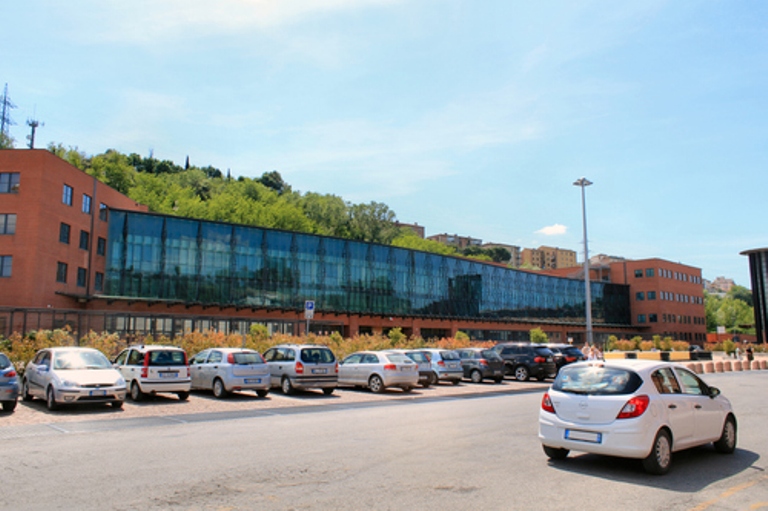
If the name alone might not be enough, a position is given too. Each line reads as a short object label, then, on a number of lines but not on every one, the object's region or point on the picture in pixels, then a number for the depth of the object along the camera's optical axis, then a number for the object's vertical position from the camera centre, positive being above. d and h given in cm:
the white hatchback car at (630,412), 789 -111
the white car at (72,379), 1470 -125
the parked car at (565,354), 2889 -109
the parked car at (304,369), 1962 -126
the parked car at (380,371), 2102 -144
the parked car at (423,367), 2372 -142
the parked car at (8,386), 1433 -136
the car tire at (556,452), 879 -177
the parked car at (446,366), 2478 -143
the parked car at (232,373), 1833 -131
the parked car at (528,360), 2730 -131
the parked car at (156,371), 1727 -121
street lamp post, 3800 +786
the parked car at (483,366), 2580 -148
